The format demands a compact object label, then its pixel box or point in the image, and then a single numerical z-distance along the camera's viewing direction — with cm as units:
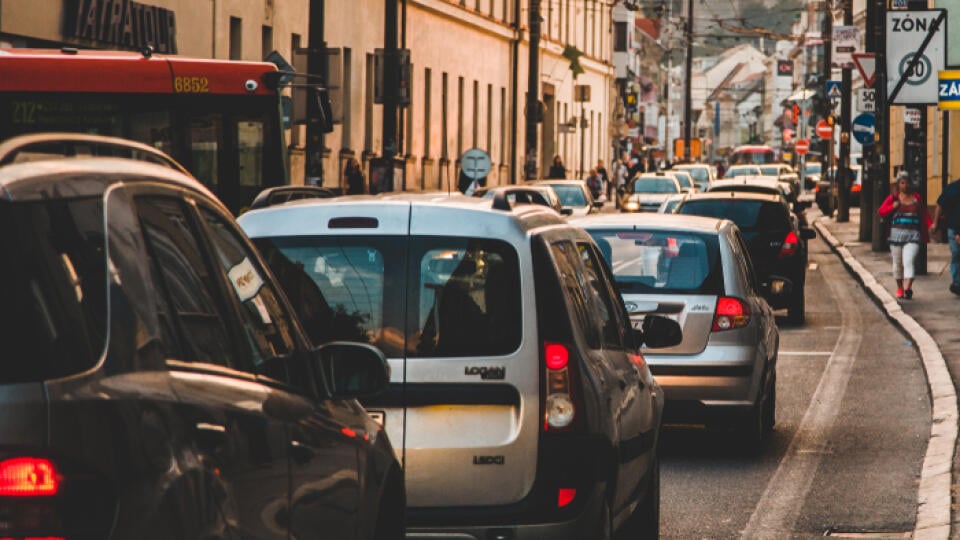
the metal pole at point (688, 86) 9212
